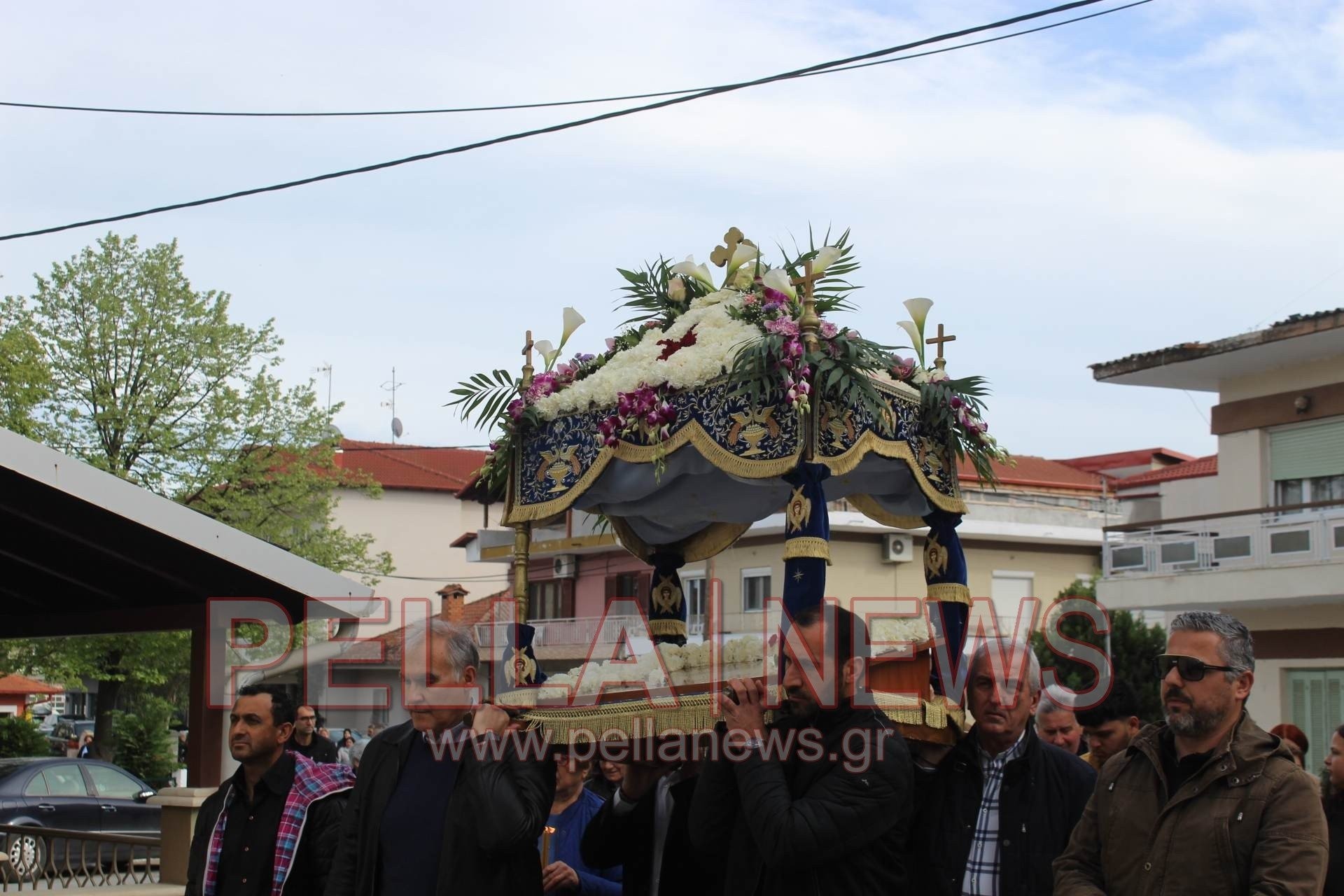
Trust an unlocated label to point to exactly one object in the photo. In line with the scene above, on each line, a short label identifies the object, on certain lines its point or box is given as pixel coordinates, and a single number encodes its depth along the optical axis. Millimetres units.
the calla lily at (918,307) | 7559
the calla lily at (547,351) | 8117
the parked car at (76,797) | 15767
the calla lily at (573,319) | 8195
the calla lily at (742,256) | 7645
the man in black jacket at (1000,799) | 4629
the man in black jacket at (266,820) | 5371
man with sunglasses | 3754
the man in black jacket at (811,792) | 4441
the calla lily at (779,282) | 7016
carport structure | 8227
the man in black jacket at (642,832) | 5469
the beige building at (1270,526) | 19453
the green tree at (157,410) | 27406
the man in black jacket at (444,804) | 4836
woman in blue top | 5871
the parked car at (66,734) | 37906
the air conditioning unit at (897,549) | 32312
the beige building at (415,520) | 49312
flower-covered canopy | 6785
